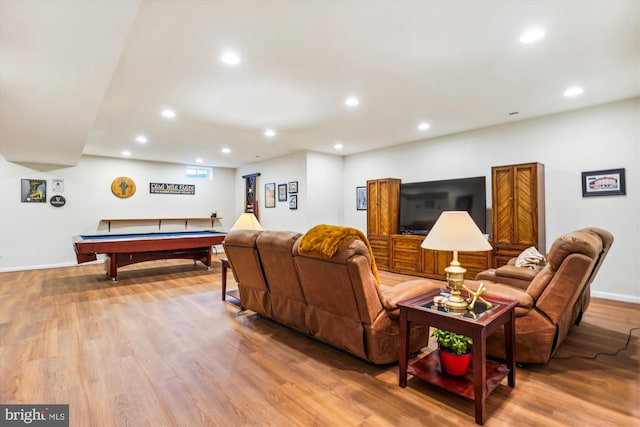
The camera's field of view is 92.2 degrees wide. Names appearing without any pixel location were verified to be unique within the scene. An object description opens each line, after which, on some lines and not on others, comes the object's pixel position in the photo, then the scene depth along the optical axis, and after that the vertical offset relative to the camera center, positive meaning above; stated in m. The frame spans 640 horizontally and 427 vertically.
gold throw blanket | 2.20 -0.17
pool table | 5.00 -0.54
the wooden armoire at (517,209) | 4.35 +0.11
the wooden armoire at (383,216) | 6.12 +0.02
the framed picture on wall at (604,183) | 4.00 +0.46
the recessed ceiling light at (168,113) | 4.34 +1.49
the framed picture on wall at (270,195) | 8.01 +0.59
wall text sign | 8.31 +0.81
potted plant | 1.98 -0.88
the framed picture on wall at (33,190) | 6.57 +0.57
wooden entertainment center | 4.37 -0.22
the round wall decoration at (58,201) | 6.89 +0.36
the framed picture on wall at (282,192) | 7.62 +0.61
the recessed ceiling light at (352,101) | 3.90 +1.51
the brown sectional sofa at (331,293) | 2.21 -0.62
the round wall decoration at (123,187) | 7.73 +0.77
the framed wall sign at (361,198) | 7.20 +0.44
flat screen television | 5.13 +0.29
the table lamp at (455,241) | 1.92 -0.15
